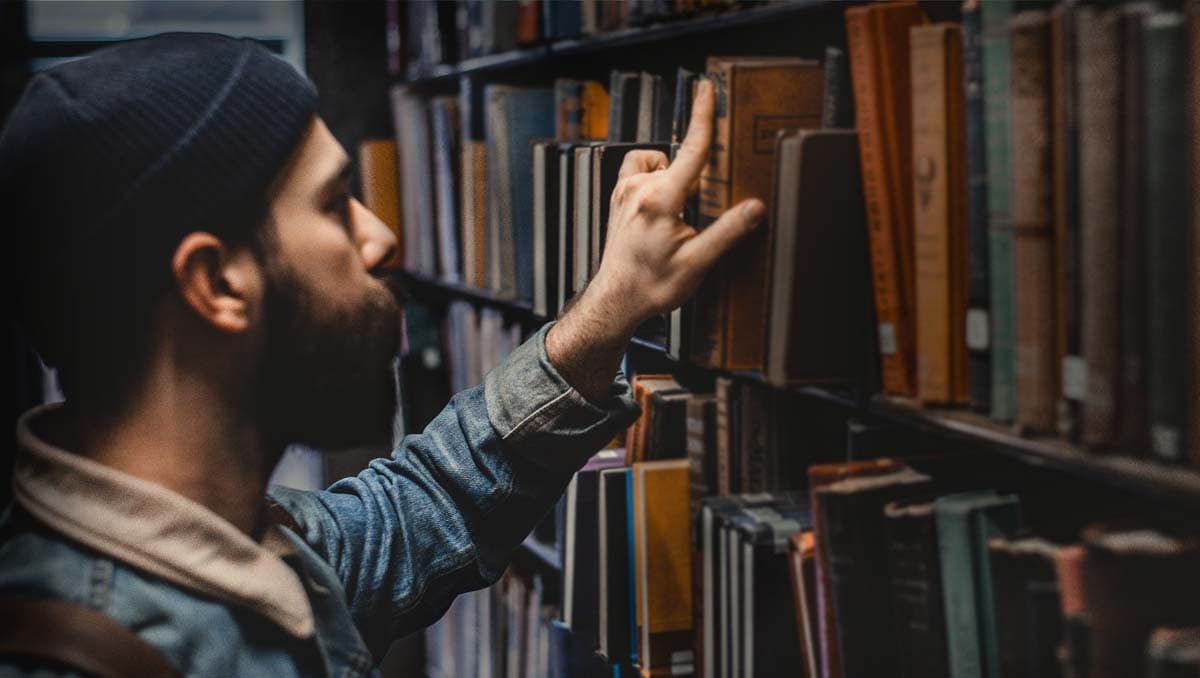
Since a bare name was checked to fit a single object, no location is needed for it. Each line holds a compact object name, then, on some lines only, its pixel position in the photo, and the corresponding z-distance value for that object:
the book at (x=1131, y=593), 0.88
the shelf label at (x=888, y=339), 1.17
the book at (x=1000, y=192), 0.99
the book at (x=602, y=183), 1.58
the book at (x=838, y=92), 1.21
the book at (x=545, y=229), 1.88
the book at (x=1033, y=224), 0.96
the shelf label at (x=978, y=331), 1.05
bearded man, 1.04
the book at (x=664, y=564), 1.60
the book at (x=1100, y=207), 0.89
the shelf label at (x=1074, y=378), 0.94
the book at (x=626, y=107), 1.76
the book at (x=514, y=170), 2.16
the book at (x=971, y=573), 1.07
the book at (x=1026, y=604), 0.97
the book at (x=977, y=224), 1.02
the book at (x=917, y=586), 1.10
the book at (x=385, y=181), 3.08
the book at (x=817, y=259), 1.18
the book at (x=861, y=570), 1.16
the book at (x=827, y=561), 1.19
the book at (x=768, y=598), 1.33
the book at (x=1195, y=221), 0.83
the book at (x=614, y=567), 1.67
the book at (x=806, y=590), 1.25
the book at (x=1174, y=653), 0.84
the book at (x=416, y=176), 2.79
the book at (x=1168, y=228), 0.84
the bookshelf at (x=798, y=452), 1.02
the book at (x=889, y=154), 1.14
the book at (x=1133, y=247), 0.86
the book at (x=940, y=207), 1.06
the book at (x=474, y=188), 2.42
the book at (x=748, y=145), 1.28
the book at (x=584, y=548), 1.75
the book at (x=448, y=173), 2.60
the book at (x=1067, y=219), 0.92
